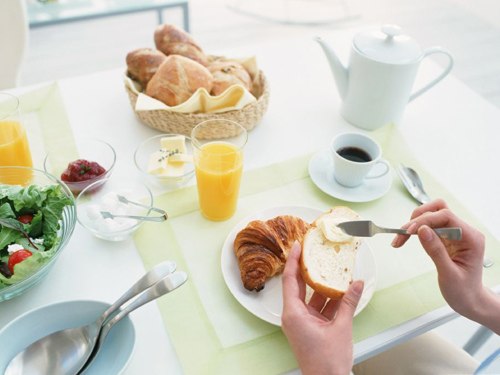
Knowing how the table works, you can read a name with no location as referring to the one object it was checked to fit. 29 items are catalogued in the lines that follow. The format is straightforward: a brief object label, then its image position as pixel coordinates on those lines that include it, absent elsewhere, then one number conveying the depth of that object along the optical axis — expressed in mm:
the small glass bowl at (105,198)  899
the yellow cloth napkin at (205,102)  1110
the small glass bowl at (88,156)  1059
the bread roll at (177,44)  1271
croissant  818
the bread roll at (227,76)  1192
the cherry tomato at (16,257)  757
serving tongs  914
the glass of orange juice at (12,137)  943
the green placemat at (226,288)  748
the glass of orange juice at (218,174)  917
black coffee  1055
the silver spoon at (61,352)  659
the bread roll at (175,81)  1150
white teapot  1115
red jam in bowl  994
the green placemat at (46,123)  1127
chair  1558
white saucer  1041
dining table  794
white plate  792
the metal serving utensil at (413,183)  1038
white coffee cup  1029
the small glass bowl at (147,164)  1043
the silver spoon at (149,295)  696
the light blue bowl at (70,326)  670
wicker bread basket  1126
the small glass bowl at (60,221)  754
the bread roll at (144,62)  1213
